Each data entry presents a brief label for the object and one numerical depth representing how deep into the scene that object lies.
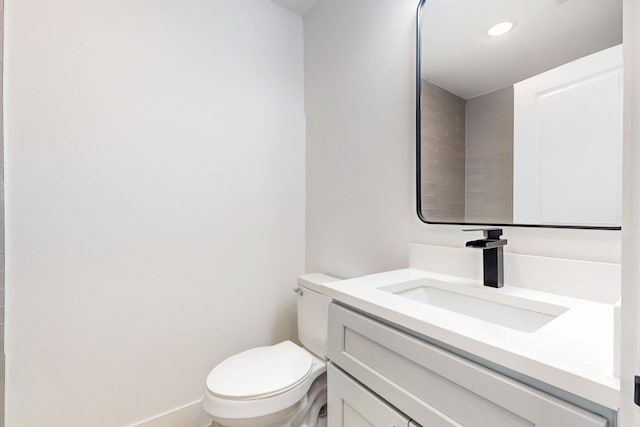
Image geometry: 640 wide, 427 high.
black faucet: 0.88
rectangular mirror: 0.76
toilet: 1.02
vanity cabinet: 0.46
